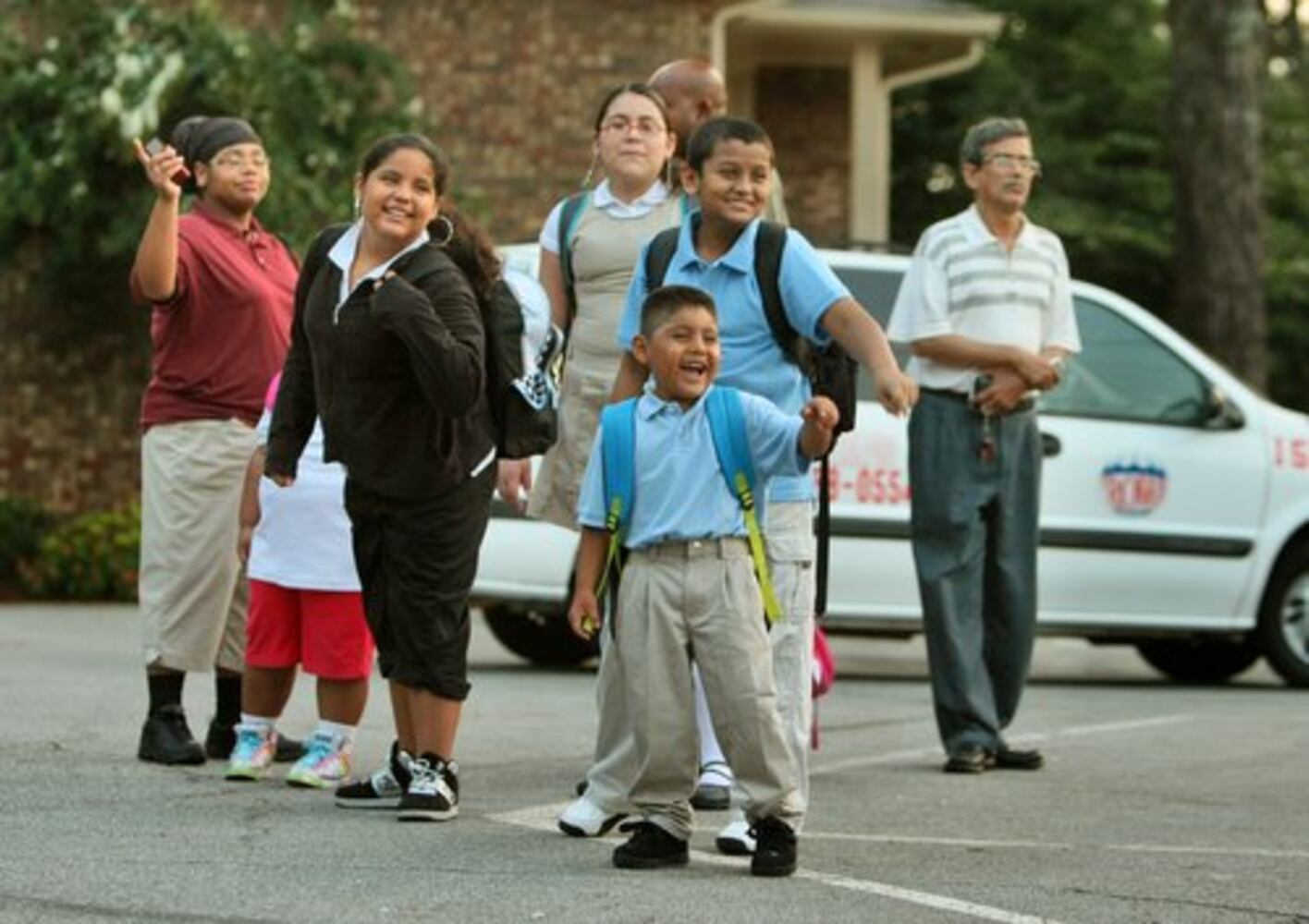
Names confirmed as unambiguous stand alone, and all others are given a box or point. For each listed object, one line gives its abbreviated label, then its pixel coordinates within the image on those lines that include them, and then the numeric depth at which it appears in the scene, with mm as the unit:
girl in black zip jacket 8641
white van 14445
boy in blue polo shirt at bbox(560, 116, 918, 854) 8102
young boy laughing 7754
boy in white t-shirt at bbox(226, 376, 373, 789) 9445
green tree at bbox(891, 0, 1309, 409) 30234
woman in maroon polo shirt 10016
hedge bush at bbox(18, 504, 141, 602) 19766
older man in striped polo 10703
